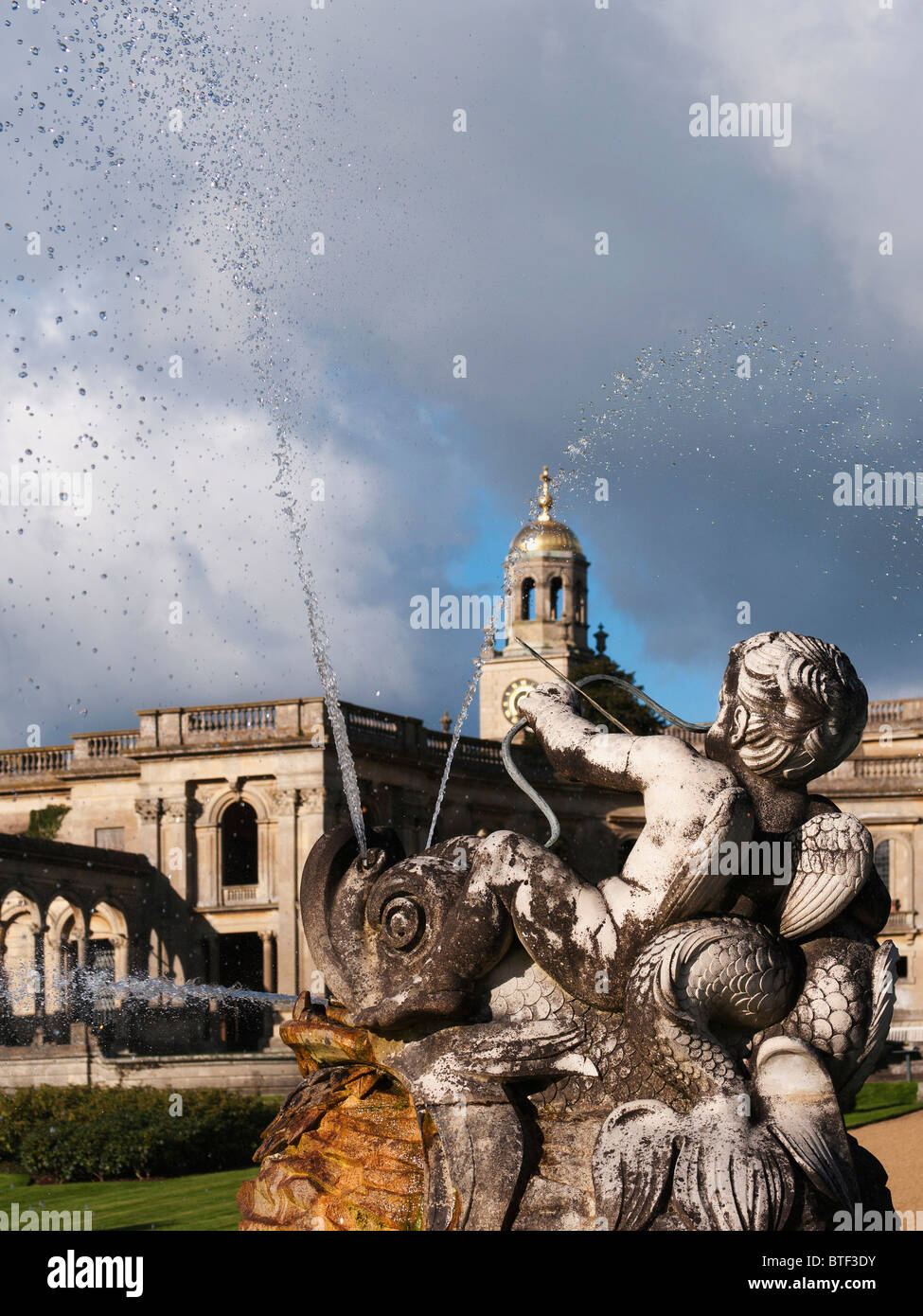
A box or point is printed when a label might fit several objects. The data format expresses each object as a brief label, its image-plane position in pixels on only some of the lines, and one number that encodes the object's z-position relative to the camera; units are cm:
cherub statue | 578
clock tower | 9081
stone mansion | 5453
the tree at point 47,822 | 6256
